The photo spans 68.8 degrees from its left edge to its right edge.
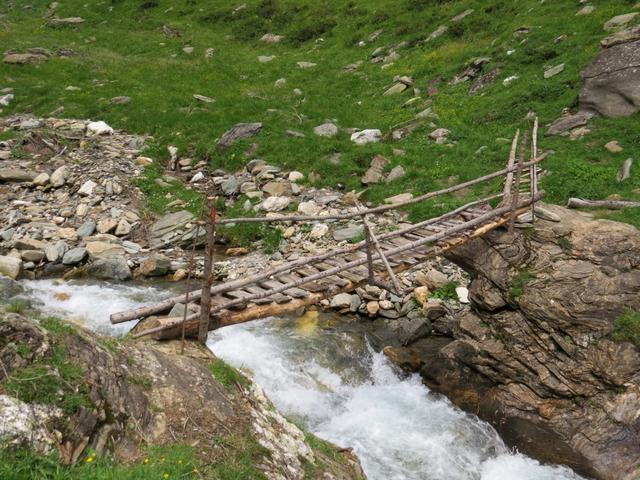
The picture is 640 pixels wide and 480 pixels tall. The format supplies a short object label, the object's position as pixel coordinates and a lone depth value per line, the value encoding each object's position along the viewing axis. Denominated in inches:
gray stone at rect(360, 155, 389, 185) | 757.9
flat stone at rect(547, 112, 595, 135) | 725.9
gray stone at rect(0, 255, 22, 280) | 574.6
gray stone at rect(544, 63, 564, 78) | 849.5
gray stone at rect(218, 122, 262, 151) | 882.2
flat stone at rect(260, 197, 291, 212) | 717.9
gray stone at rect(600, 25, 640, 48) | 739.2
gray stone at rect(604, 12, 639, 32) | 858.4
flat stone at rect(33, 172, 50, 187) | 794.2
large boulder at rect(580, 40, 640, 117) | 705.6
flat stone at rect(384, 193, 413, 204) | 691.4
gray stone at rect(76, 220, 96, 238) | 690.2
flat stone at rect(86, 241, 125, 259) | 639.8
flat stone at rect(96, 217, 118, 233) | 704.4
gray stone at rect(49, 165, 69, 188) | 796.0
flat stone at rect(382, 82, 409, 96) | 1031.0
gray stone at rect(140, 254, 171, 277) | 619.2
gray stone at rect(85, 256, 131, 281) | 606.9
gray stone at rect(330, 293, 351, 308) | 565.9
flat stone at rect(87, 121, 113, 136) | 951.0
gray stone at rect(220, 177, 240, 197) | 776.3
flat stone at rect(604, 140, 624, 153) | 657.0
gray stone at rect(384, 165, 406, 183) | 749.9
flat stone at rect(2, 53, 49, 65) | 1237.1
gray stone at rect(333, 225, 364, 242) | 657.6
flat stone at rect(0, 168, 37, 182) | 796.0
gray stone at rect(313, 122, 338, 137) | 887.9
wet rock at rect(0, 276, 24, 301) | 524.4
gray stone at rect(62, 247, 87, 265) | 617.6
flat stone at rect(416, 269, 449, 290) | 594.2
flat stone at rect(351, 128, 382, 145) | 860.0
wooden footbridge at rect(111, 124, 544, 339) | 322.0
